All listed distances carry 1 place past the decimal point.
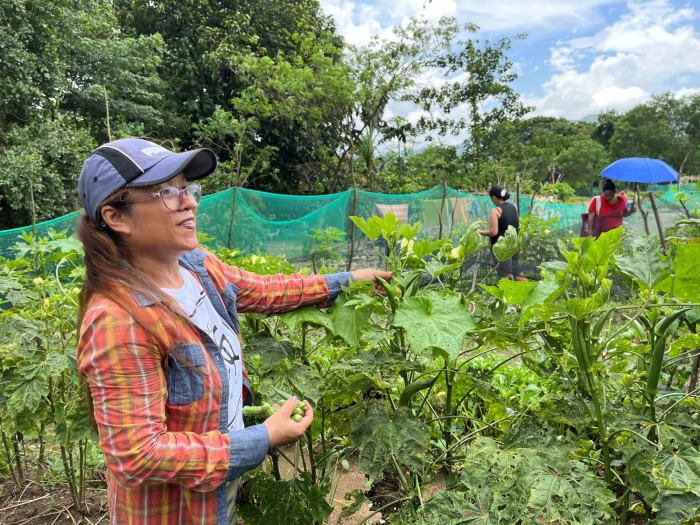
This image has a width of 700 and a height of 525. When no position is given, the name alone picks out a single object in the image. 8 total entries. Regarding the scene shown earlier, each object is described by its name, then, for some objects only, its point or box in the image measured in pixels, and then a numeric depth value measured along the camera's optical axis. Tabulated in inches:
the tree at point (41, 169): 280.8
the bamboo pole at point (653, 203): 168.8
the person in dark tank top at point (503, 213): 217.4
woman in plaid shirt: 39.1
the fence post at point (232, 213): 240.6
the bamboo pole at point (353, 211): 252.5
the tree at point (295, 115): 382.3
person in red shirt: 234.5
